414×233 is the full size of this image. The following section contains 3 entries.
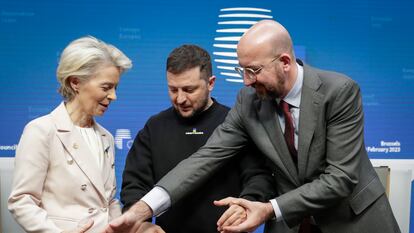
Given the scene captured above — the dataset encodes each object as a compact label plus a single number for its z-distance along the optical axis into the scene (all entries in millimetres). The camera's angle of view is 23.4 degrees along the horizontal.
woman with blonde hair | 2962
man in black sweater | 3154
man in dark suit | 3018
